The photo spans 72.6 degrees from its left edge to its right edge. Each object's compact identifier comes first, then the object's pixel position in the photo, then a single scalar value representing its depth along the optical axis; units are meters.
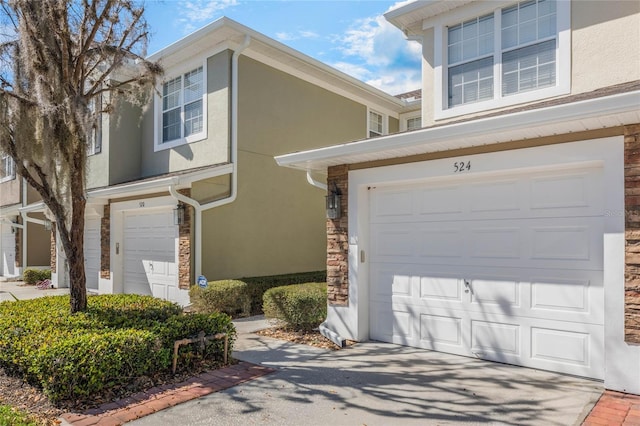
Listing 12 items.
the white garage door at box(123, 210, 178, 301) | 10.70
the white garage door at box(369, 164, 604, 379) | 5.18
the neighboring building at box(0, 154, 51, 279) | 17.91
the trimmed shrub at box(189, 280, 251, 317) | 9.09
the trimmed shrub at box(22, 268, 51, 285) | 16.23
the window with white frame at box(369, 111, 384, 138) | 14.91
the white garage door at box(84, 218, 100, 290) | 13.56
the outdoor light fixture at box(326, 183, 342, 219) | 7.22
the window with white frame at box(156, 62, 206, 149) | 11.21
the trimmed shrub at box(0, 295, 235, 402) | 4.45
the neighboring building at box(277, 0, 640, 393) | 4.79
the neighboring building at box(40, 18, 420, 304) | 10.20
